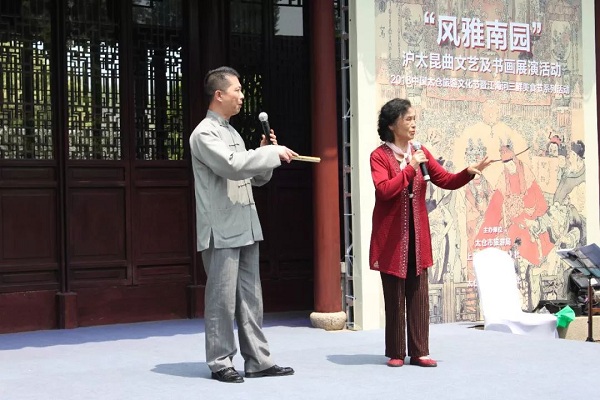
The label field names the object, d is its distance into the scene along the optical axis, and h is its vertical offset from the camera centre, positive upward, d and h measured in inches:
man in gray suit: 222.2 -6.1
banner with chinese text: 330.0 +22.8
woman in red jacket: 241.6 -10.7
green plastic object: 324.5 -36.3
